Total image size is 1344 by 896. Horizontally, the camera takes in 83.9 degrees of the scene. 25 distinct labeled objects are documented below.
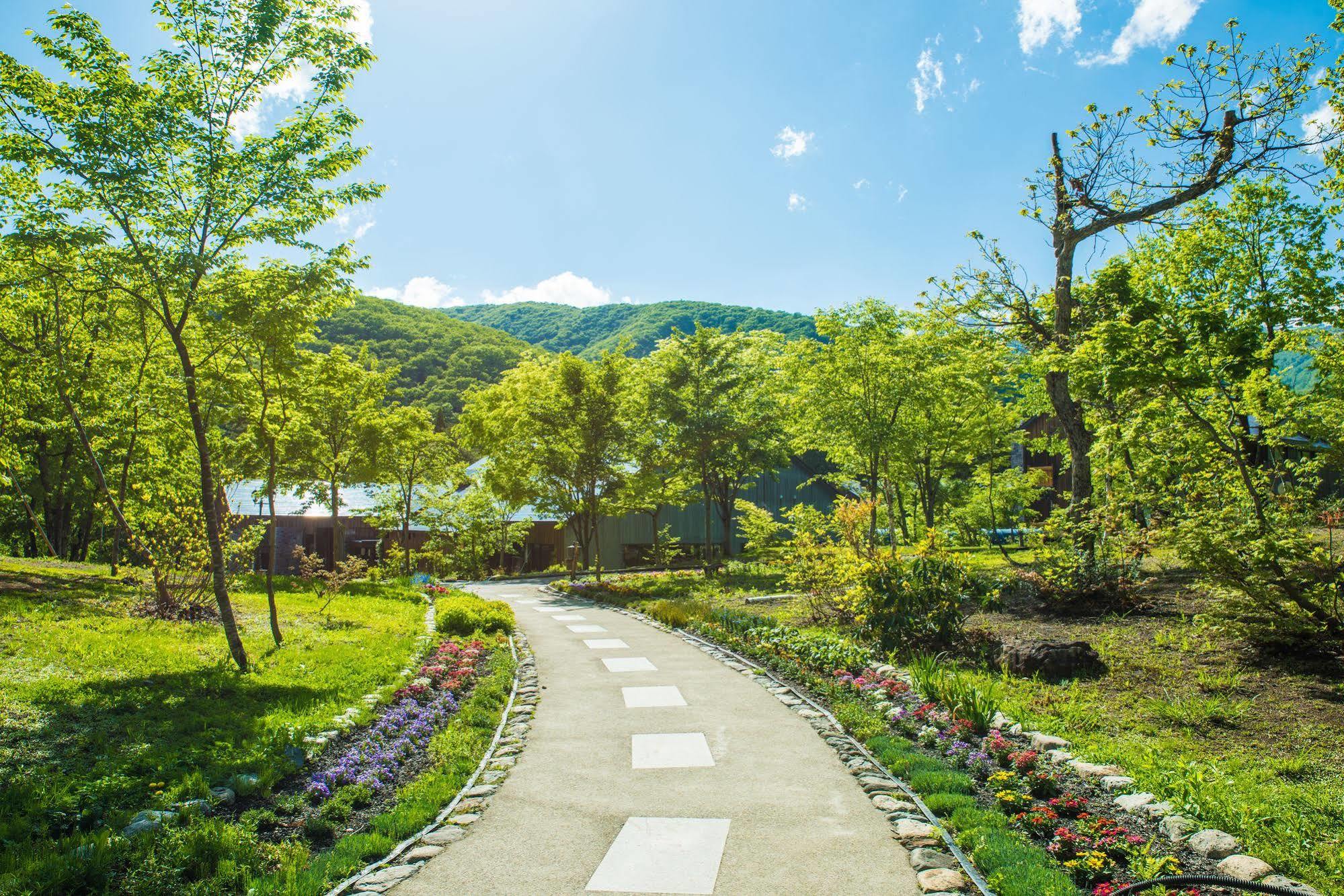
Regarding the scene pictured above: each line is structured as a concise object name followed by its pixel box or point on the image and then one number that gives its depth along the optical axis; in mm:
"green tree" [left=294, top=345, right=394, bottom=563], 20562
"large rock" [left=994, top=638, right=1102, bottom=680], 7438
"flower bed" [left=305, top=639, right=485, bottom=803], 5465
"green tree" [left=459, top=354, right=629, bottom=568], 20328
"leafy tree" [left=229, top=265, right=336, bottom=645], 8289
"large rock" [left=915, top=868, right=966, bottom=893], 3795
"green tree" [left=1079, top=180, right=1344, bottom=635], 6773
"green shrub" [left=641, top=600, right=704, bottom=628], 13438
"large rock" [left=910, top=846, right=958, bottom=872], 4062
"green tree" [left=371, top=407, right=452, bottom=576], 23703
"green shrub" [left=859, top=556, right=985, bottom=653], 8930
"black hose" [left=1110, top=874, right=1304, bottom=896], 3029
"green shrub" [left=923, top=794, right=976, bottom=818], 4715
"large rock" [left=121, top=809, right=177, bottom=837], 4109
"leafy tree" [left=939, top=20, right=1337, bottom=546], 9922
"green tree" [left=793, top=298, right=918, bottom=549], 18797
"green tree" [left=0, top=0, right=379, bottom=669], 7207
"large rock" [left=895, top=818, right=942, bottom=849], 4363
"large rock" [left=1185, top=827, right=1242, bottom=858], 3777
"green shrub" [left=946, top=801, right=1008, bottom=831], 4418
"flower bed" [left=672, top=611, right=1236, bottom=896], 3838
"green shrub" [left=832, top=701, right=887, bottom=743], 6449
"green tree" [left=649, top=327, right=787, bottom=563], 20875
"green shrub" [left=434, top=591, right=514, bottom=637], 12211
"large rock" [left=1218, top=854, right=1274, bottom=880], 3544
